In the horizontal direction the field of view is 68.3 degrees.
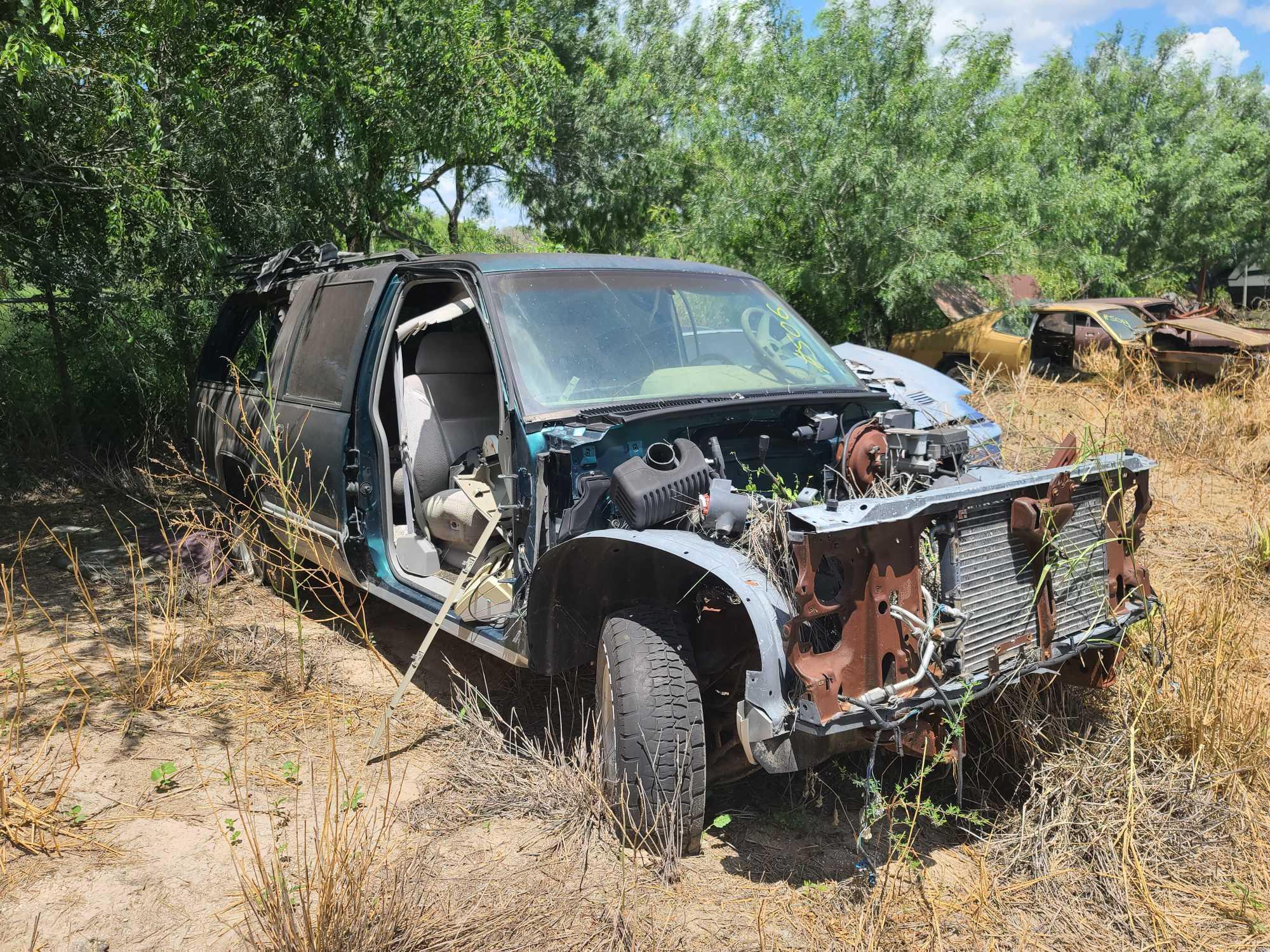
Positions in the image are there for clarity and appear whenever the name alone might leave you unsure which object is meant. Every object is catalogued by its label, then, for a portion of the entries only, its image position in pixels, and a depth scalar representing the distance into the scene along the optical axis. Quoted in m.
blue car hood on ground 4.52
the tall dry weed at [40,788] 2.99
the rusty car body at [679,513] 2.67
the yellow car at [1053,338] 10.98
